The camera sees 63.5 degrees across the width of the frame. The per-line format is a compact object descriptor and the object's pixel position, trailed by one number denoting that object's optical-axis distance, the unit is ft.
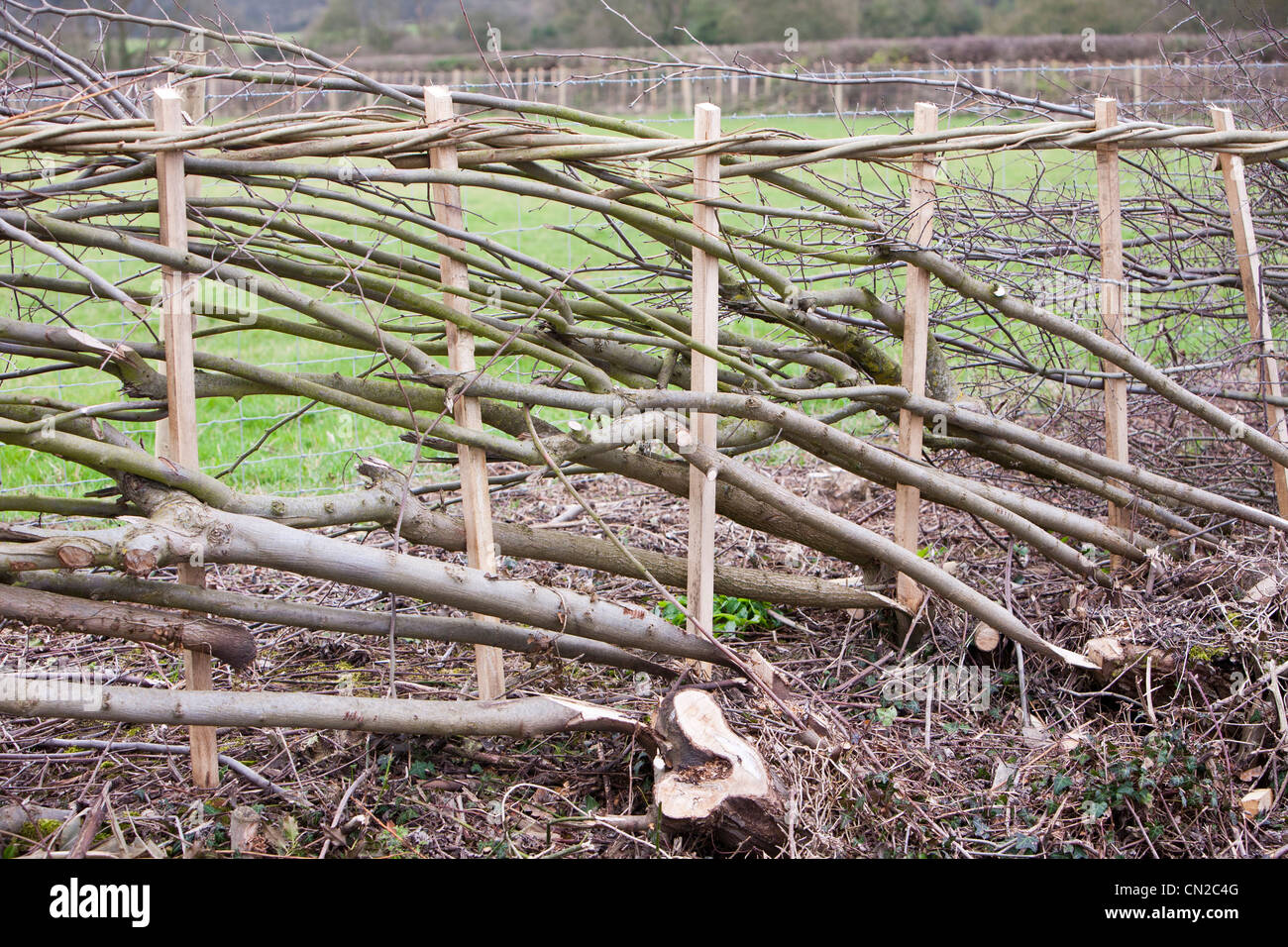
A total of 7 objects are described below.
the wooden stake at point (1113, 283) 10.79
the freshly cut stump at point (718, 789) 8.13
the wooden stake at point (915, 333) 10.30
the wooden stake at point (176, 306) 8.16
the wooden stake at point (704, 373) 9.37
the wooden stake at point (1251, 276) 11.69
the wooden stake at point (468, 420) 9.12
